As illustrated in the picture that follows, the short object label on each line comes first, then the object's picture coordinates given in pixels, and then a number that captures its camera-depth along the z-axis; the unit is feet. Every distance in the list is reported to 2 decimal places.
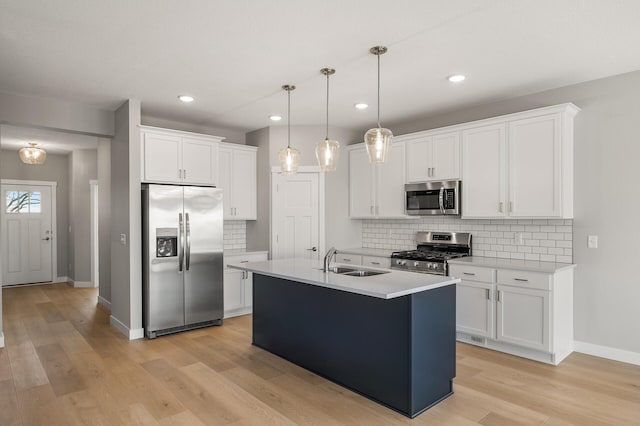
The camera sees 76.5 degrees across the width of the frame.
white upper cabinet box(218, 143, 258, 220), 18.53
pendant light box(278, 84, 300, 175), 12.67
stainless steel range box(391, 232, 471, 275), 14.92
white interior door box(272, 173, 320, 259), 18.81
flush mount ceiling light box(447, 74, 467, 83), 12.37
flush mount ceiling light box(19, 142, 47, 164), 21.07
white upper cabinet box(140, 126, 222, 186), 15.47
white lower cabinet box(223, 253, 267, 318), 17.70
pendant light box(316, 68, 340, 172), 11.60
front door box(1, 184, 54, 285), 25.59
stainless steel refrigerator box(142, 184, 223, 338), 15.11
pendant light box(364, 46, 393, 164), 10.35
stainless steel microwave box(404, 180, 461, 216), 15.35
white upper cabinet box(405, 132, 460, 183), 15.39
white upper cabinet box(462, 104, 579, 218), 12.80
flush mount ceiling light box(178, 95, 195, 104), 14.73
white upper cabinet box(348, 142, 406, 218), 17.35
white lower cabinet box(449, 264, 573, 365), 12.19
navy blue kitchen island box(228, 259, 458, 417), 9.23
